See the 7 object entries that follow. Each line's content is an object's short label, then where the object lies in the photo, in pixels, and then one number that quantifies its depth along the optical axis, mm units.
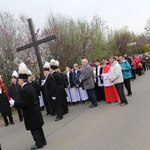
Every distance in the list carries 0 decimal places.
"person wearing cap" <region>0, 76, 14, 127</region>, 11820
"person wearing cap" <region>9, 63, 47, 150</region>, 7137
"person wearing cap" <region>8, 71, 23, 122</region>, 12365
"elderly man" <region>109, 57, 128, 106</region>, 10766
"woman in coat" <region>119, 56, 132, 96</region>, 12834
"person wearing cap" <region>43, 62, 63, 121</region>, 10312
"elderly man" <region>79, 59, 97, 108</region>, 12031
